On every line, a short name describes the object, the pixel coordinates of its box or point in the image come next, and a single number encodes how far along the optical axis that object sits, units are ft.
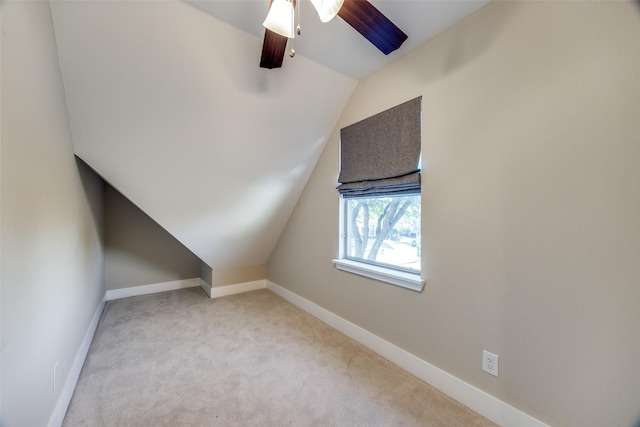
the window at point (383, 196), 6.01
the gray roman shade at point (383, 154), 5.91
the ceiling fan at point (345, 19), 3.60
